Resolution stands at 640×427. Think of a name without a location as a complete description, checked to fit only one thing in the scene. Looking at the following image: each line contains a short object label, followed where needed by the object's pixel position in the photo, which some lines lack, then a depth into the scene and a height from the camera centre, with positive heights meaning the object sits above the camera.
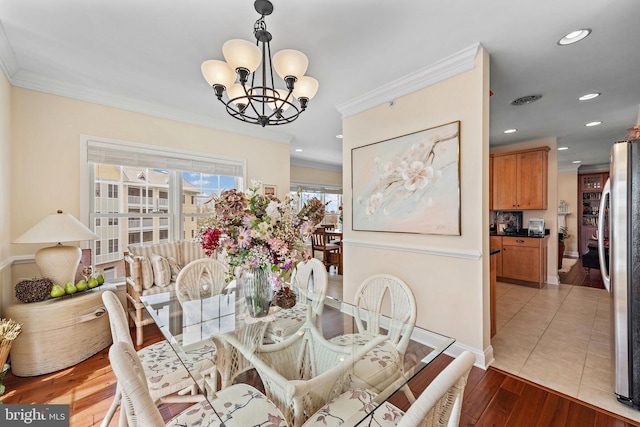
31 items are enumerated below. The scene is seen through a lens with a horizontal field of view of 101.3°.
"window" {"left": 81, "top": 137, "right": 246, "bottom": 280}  2.98 +0.32
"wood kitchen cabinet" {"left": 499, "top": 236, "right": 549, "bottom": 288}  4.45 -0.79
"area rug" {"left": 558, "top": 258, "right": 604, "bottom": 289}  4.68 -1.21
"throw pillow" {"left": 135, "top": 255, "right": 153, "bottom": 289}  2.75 -0.62
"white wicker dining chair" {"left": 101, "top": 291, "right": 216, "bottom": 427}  1.31 -0.89
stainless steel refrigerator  1.71 -0.36
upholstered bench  2.67 -0.63
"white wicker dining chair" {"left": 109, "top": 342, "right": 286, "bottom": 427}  0.73 -0.82
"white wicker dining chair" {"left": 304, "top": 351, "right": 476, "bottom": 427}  0.65 -0.59
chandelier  1.55 +0.94
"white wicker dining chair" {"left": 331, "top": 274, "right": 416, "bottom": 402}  1.28 -0.73
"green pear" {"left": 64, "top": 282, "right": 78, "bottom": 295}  2.35 -0.67
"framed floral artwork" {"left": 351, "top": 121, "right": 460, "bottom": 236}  2.35 +0.32
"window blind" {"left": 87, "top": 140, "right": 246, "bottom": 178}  2.93 +0.72
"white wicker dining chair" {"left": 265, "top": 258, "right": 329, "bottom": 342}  1.59 -0.68
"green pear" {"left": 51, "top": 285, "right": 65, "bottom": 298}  2.28 -0.67
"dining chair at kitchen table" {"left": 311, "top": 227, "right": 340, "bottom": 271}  5.53 -0.66
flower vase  1.63 -0.48
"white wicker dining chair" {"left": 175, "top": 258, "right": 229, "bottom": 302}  2.28 -0.66
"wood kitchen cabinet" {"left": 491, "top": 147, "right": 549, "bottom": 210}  4.60 +0.66
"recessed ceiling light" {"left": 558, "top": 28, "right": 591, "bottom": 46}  1.94 +1.36
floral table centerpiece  1.49 -0.10
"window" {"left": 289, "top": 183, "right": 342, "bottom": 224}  6.96 +0.58
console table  2.11 -1.00
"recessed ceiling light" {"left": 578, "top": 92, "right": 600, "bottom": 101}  2.97 +1.37
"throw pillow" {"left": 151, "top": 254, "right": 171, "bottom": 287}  2.84 -0.61
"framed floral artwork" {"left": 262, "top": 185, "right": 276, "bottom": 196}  4.30 +0.44
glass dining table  1.15 -0.73
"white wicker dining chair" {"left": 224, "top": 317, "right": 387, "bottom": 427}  1.09 -0.74
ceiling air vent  3.05 +1.37
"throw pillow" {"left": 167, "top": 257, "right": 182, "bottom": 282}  3.05 -0.63
